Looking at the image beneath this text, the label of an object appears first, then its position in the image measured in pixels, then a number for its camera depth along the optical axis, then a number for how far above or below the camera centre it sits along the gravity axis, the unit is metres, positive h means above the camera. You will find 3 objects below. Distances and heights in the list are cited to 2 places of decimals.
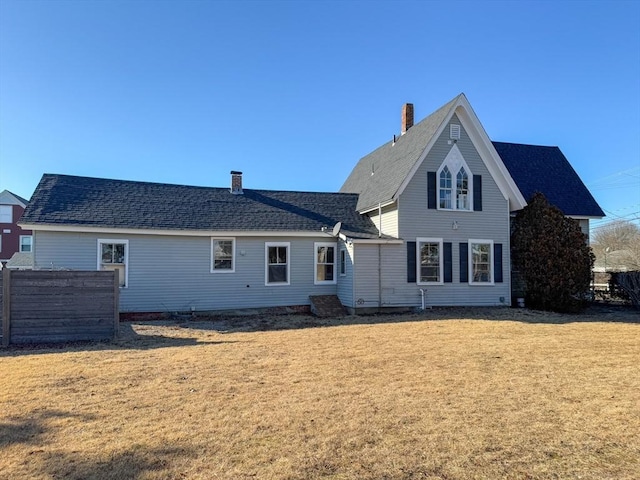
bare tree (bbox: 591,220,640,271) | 45.51 +2.66
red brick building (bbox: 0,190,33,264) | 40.78 +3.12
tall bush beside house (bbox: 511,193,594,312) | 16.47 +0.14
